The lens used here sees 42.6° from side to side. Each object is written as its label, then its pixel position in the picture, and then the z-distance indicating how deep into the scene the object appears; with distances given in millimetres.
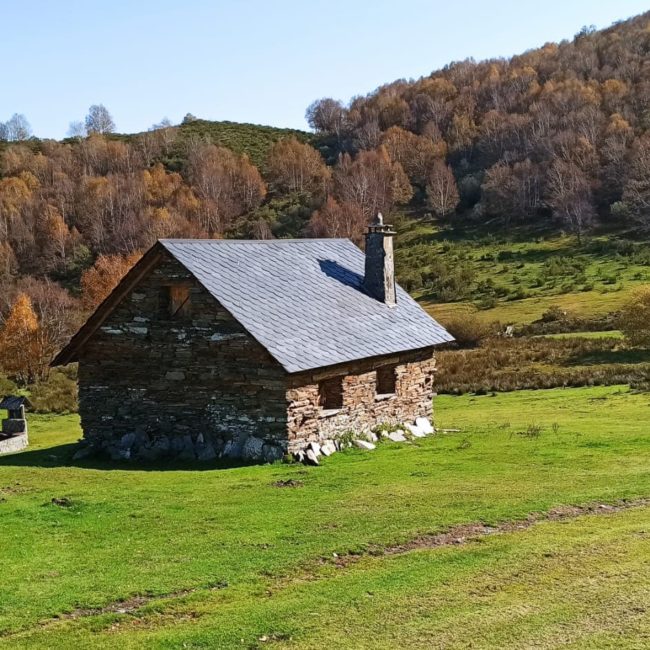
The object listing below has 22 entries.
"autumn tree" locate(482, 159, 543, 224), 99000
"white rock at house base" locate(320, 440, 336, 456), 20531
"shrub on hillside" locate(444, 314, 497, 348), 50419
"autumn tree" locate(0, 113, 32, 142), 184625
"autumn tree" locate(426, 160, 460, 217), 107625
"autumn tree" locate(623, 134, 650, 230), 85562
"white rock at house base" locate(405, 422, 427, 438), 23636
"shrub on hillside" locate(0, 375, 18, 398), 45438
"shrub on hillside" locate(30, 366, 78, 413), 39416
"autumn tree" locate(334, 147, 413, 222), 113062
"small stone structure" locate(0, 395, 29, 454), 28783
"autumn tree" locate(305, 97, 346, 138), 180500
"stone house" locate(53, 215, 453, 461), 20281
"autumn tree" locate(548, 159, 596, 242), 89000
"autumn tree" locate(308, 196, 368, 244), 98062
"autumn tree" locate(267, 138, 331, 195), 132500
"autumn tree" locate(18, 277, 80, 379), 53406
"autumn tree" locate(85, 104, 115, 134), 190500
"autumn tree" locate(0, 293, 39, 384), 51969
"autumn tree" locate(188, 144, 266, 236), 117125
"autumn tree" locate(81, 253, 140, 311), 68500
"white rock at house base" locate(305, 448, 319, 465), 19672
